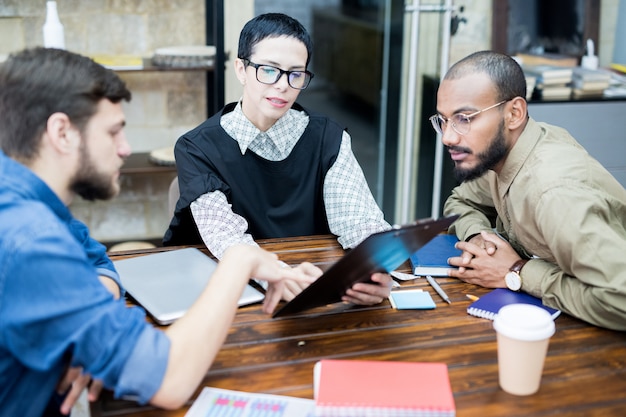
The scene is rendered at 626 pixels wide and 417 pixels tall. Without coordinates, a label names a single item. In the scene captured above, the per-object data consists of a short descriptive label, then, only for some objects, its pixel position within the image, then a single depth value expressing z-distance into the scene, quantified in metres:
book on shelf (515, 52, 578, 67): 3.71
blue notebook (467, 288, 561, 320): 1.48
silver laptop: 1.48
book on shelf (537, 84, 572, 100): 3.42
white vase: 2.97
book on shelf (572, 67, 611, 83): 3.47
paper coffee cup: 1.17
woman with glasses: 1.99
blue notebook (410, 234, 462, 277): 1.70
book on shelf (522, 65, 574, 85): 3.42
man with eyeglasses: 1.46
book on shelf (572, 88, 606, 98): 3.47
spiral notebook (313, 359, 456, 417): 1.06
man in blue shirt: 1.04
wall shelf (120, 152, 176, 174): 3.25
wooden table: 1.17
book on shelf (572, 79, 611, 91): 3.48
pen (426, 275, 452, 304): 1.56
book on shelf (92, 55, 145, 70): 3.14
